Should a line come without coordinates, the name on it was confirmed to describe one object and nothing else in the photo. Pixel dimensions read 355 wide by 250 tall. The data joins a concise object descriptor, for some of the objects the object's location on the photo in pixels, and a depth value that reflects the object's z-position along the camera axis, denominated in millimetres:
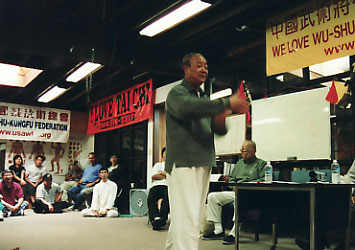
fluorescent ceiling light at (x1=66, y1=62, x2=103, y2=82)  7462
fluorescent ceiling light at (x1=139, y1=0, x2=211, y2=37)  4797
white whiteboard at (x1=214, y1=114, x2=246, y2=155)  5758
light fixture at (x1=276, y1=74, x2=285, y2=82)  5427
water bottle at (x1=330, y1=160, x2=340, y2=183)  3539
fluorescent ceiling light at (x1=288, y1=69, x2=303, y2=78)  5199
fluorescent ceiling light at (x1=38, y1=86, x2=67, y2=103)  9301
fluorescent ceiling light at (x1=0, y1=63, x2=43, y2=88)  9102
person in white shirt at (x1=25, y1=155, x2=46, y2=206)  9461
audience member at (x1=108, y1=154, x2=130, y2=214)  8344
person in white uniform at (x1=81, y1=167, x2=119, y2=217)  7461
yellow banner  4024
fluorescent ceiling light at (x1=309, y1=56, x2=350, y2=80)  4676
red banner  7520
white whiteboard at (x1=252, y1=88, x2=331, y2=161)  4649
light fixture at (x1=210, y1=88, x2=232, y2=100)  6266
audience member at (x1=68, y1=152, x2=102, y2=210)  8984
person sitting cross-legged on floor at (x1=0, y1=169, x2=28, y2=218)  7171
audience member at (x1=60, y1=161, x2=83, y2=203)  10352
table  2842
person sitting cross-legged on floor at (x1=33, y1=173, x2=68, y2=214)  8242
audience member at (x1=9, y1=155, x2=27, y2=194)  9281
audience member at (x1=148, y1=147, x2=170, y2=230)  5434
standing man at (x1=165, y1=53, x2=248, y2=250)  1979
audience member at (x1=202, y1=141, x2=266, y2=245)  4574
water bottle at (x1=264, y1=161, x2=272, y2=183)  4068
